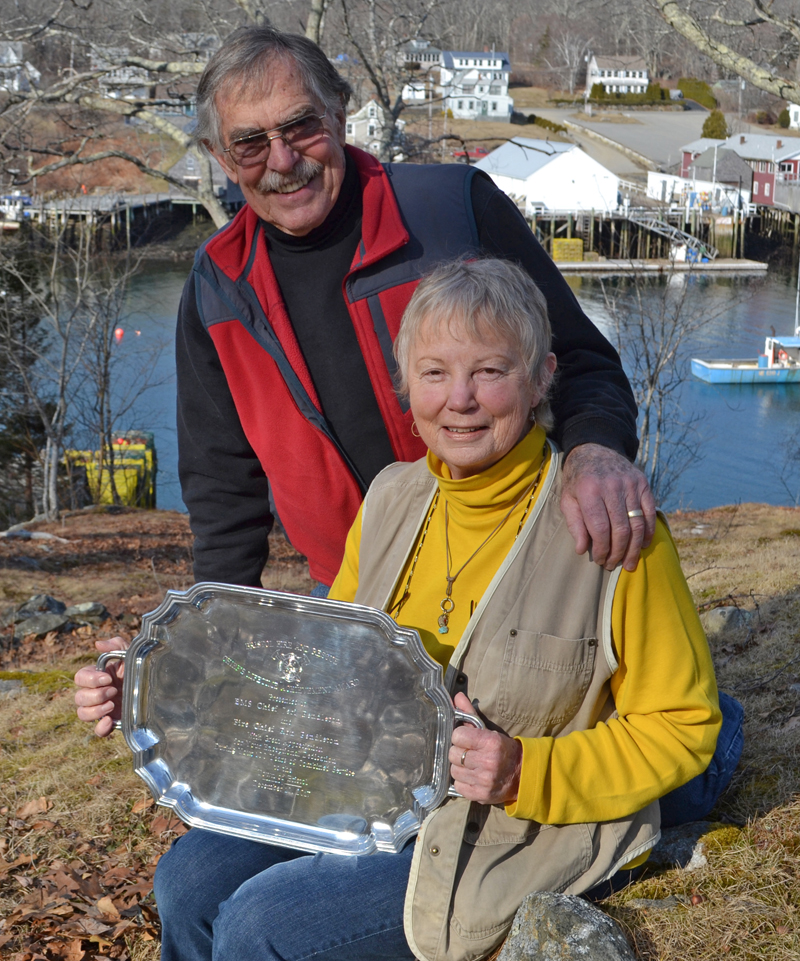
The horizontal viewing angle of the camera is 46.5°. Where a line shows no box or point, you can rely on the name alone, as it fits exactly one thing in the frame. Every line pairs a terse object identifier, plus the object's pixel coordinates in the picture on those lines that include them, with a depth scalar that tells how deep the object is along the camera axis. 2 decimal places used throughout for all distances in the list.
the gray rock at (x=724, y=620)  5.13
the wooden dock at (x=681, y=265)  50.54
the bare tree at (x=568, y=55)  69.81
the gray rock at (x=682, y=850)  2.75
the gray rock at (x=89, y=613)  8.48
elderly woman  2.08
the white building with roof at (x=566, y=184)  59.22
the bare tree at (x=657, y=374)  21.03
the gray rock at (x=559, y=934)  2.13
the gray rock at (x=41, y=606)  8.84
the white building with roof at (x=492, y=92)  73.31
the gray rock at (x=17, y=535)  15.71
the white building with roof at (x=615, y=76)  92.88
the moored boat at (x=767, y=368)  34.09
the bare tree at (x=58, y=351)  19.86
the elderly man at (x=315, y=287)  2.62
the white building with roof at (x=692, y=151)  66.75
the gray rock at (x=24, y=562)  12.98
